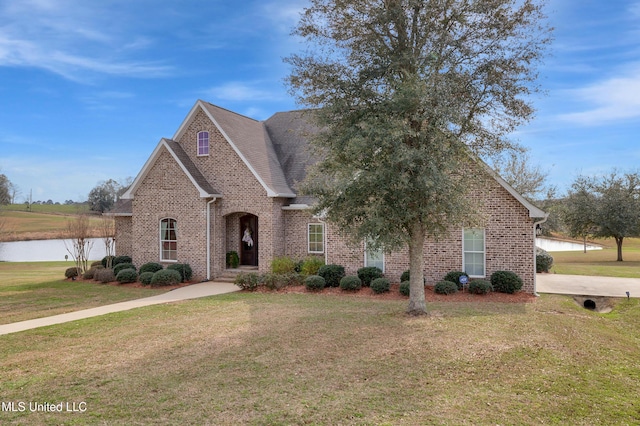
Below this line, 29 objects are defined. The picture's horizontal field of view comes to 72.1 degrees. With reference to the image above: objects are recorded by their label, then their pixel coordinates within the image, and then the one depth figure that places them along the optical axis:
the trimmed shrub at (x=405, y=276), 15.73
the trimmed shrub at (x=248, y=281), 16.28
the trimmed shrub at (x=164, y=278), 17.50
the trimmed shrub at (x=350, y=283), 15.41
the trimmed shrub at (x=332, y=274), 16.22
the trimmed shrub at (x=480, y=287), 14.38
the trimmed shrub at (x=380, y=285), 14.93
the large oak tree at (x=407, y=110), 9.93
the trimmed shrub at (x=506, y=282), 14.47
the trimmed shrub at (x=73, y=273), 20.41
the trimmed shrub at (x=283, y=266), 17.55
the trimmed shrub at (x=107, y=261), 20.54
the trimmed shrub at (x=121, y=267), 19.45
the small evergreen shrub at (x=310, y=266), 17.22
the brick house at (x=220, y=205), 18.61
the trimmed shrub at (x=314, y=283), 15.67
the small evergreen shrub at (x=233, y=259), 20.00
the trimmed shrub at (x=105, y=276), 19.06
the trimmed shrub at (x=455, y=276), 15.20
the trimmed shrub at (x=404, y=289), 14.44
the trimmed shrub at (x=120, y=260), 21.22
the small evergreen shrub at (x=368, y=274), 15.99
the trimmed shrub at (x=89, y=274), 20.14
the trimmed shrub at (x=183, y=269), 18.70
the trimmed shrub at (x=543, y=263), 21.37
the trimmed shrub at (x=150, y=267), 18.97
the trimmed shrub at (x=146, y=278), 18.05
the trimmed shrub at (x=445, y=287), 14.54
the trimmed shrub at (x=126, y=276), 18.47
